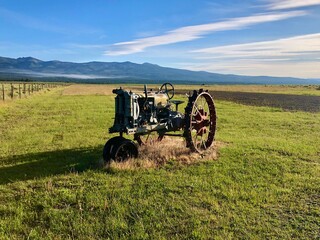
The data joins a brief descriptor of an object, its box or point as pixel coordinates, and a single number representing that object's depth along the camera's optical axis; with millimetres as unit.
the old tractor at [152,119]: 8539
